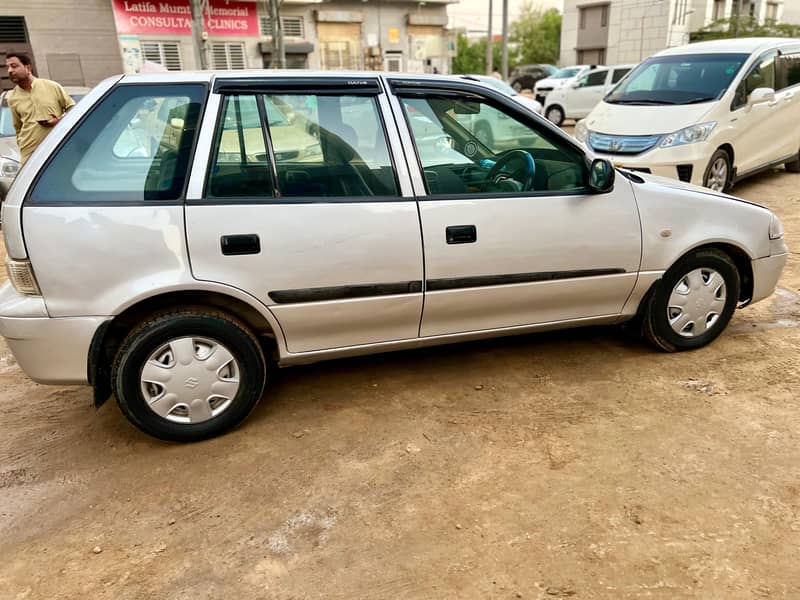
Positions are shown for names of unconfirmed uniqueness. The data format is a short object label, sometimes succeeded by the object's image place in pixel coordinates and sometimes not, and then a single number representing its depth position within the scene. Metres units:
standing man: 5.59
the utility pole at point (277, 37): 20.36
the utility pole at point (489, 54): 28.02
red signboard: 21.31
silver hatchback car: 2.68
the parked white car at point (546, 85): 19.38
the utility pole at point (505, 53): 25.38
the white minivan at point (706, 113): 6.78
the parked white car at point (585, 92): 15.91
